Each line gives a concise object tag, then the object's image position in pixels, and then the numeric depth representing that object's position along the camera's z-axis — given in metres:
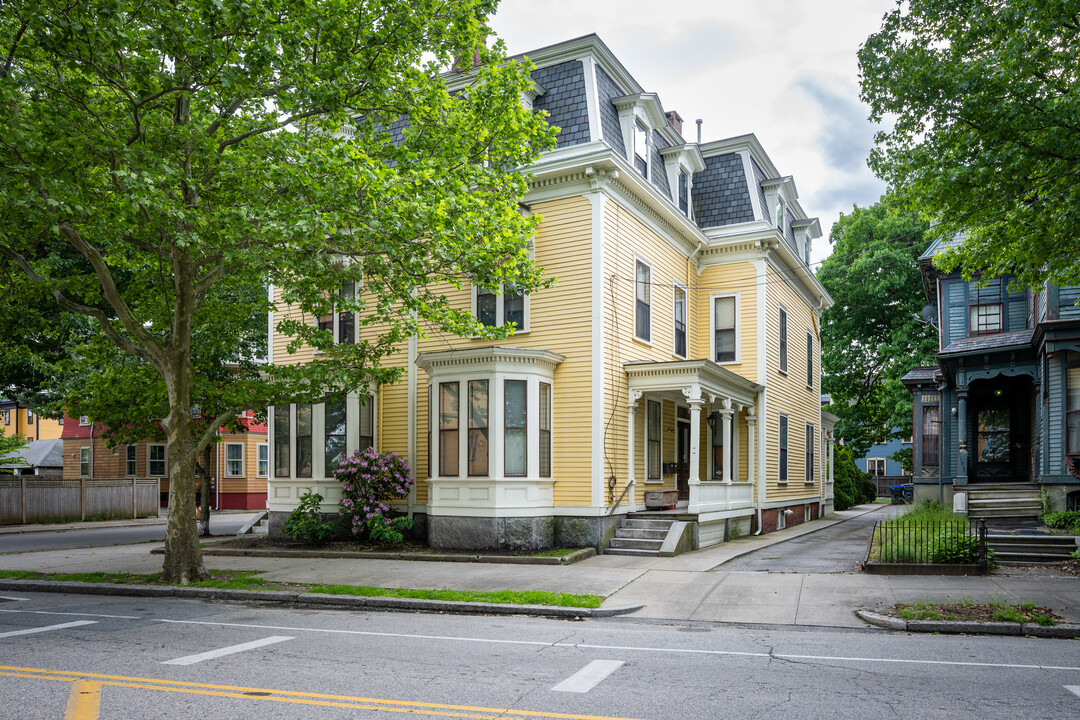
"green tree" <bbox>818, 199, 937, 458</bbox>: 36.28
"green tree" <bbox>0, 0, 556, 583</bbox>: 10.80
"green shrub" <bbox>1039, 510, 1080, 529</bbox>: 17.91
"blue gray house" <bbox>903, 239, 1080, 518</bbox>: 20.09
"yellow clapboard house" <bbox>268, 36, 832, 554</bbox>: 17.05
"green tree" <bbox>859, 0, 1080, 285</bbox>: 12.08
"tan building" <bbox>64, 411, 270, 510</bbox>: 37.50
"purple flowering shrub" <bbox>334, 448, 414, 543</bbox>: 18.02
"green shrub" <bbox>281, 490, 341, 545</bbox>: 18.56
